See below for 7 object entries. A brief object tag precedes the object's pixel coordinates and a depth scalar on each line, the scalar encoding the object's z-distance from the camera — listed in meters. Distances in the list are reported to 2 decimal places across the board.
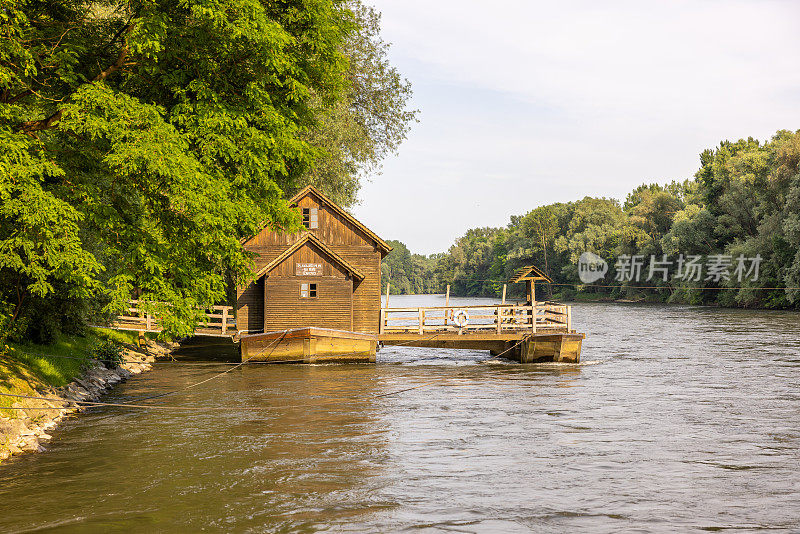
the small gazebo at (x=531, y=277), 32.91
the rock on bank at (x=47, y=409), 15.09
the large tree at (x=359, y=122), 39.78
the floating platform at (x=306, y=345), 31.09
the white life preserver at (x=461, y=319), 32.78
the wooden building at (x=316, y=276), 32.81
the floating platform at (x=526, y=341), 31.83
